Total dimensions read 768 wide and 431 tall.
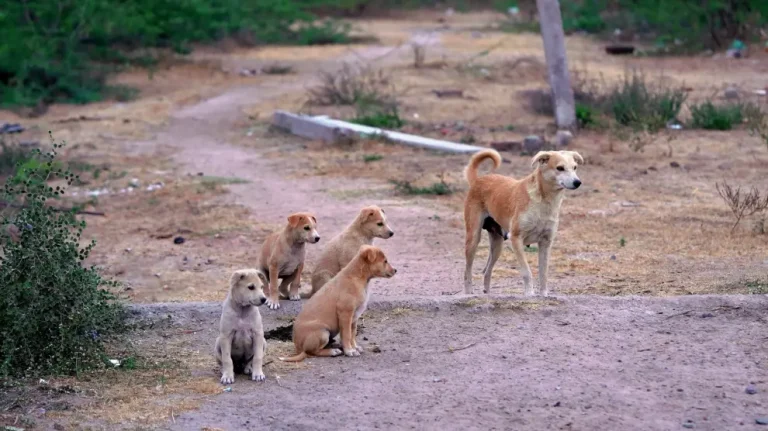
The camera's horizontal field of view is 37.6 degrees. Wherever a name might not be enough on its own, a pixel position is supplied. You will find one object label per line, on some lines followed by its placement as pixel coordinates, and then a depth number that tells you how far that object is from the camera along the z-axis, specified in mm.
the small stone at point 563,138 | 16359
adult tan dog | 8391
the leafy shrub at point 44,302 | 7051
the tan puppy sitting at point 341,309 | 7375
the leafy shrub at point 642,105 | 17344
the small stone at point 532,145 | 16011
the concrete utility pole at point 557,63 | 17875
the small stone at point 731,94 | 20094
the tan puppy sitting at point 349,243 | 8641
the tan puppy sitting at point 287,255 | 8609
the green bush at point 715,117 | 17453
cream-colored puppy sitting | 6879
